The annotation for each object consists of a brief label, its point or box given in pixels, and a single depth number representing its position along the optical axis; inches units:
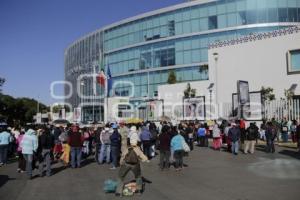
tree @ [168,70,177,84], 1263.8
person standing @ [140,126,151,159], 475.9
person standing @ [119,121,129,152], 425.1
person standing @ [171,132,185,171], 391.2
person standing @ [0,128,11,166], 458.2
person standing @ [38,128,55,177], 355.7
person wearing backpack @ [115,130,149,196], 261.8
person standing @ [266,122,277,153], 525.4
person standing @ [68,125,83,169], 404.8
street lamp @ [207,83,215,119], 933.7
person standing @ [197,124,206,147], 652.5
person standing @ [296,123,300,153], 504.1
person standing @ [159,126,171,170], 395.4
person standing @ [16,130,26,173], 399.9
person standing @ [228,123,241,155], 527.4
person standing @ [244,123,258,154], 529.3
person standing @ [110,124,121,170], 417.2
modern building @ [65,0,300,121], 1455.1
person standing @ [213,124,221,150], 596.2
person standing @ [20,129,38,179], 346.3
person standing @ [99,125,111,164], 448.4
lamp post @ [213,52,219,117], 898.3
